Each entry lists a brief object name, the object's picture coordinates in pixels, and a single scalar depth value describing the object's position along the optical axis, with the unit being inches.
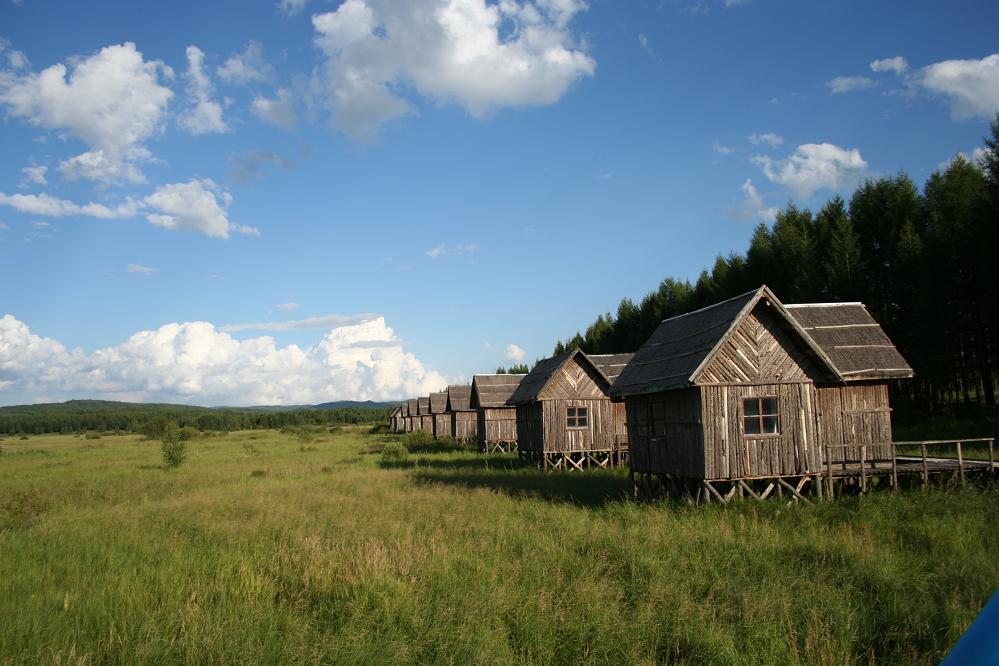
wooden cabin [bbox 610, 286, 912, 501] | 685.3
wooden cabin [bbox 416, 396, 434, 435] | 2874.0
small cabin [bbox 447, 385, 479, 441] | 2171.5
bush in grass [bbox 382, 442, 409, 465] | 1424.7
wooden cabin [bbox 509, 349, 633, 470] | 1238.9
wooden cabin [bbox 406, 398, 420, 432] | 3190.5
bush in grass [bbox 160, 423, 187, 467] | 1338.6
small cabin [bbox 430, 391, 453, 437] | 2438.5
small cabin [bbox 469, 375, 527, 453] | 1742.1
